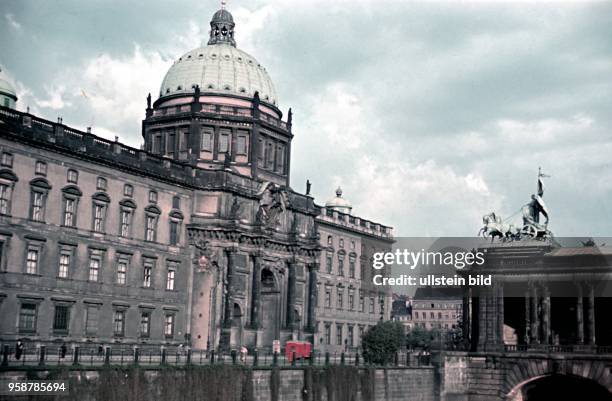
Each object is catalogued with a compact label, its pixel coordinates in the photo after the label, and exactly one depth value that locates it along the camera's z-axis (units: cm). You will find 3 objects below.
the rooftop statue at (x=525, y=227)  7312
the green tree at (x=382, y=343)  7869
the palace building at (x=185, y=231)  6200
